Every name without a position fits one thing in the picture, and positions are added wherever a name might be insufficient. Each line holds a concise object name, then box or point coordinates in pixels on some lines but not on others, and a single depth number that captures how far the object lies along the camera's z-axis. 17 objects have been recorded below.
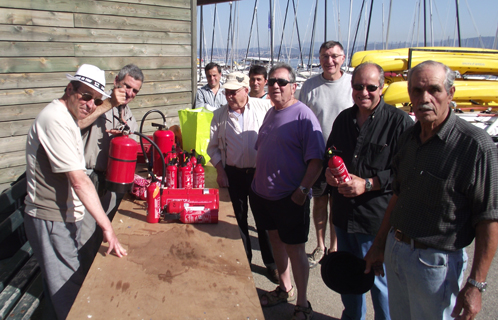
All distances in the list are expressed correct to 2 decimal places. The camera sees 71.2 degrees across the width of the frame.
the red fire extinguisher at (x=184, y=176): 3.02
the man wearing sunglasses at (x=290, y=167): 2.74
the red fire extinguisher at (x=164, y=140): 3.49
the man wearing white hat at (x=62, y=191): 2.12
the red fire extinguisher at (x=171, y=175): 3.01
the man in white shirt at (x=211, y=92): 5.43
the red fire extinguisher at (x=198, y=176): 3.13
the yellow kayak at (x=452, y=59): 7.28
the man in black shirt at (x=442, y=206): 1.62
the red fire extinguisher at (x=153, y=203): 2.57
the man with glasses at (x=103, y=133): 2.80
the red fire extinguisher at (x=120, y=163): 2.59
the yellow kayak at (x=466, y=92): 6.85
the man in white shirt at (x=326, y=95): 3.81
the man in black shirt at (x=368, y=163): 2.40
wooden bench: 2.61
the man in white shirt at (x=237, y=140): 3.36
